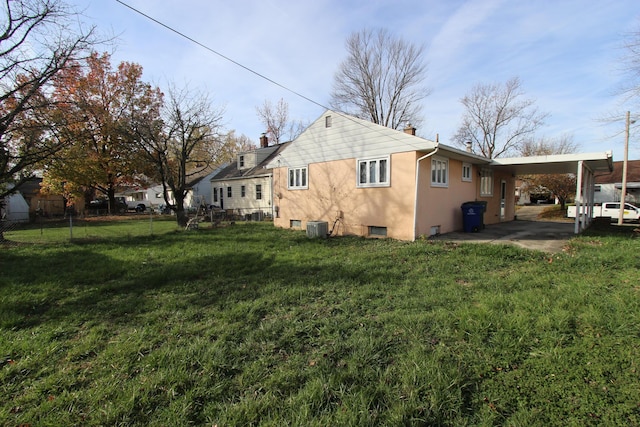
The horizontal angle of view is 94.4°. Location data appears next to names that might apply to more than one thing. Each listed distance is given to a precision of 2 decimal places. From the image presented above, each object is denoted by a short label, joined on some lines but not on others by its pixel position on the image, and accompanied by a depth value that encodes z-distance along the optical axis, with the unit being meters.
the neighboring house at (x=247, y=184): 22.52
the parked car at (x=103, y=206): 29.44
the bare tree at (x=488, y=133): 30.52
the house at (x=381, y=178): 9.55
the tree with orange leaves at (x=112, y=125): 19.14
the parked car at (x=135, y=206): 33.21
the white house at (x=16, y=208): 20.84
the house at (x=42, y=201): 26.41
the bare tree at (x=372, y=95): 27.84
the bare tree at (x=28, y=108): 9.52
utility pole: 16.26
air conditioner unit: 10.87
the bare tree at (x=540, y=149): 28.66
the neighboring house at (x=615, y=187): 26.14
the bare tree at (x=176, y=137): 14.69
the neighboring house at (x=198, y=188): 30.75
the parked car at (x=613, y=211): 17.80
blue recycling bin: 10.87
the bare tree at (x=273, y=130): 36.44
